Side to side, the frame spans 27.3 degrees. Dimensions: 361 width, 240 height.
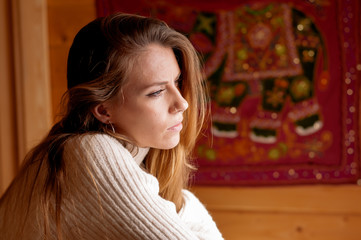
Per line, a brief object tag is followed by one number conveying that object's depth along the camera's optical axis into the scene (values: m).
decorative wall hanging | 1.80
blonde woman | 1.12
